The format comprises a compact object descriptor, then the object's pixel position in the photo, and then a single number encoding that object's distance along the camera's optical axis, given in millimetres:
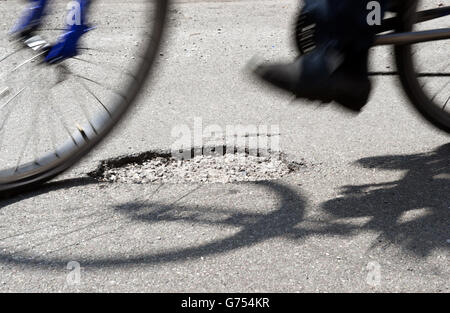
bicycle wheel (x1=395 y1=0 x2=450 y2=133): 3037
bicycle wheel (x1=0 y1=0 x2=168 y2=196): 2768
